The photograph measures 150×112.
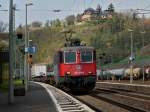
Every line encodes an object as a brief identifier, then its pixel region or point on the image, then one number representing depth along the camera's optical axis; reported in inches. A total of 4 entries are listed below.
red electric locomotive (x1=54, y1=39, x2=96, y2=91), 1565.0
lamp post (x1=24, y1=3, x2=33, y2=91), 1863.2
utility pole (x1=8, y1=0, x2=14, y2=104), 1128.8
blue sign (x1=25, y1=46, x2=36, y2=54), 1905.8
